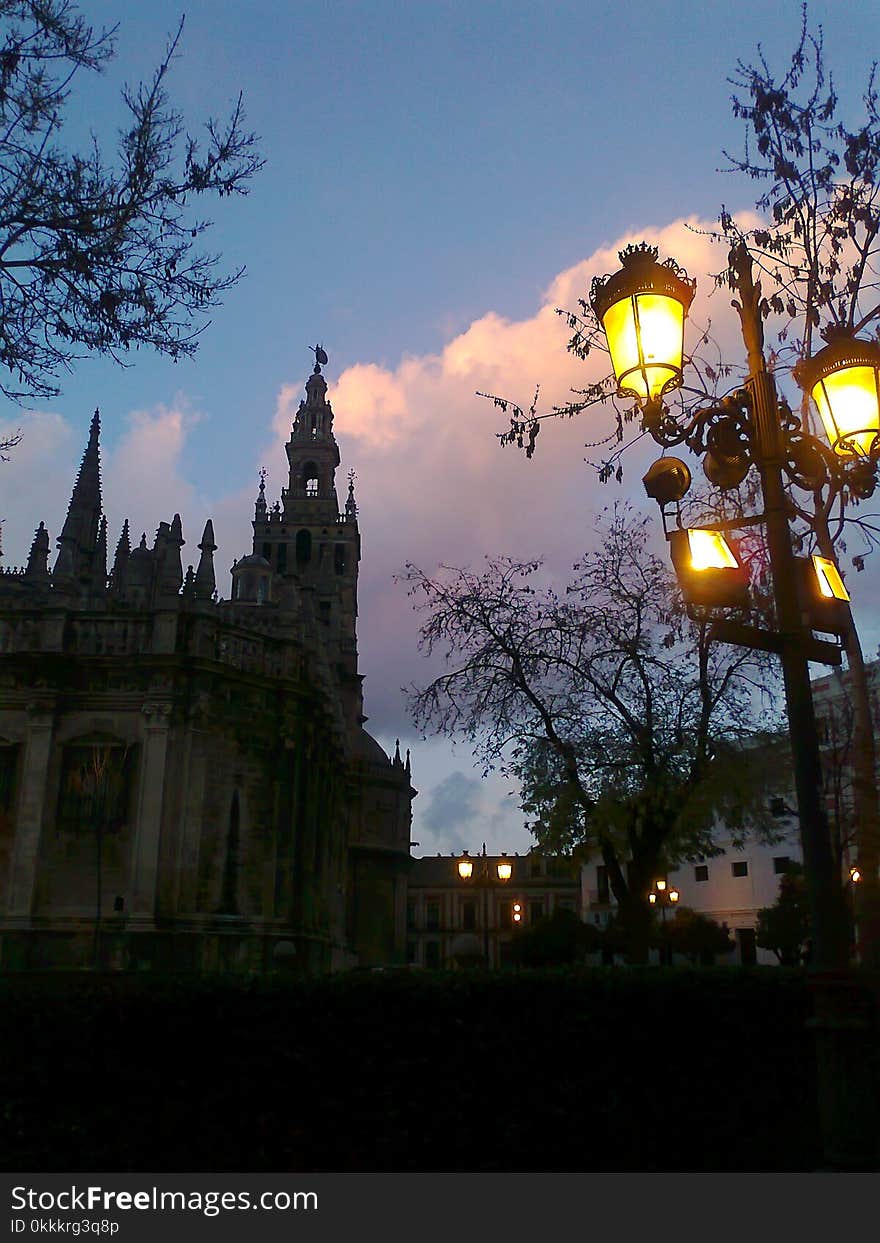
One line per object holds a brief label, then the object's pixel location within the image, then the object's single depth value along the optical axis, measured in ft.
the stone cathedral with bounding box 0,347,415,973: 73.10
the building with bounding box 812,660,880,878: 67.05
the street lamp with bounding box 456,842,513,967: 93.40
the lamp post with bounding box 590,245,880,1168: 16.71
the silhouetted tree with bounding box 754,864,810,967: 145.69
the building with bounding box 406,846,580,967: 291.79
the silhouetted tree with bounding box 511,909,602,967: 161.99
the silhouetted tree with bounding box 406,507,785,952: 56.29
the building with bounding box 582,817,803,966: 189.16
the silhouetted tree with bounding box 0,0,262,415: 33.40
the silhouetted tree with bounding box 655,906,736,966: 164.45
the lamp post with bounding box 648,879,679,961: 133.08
